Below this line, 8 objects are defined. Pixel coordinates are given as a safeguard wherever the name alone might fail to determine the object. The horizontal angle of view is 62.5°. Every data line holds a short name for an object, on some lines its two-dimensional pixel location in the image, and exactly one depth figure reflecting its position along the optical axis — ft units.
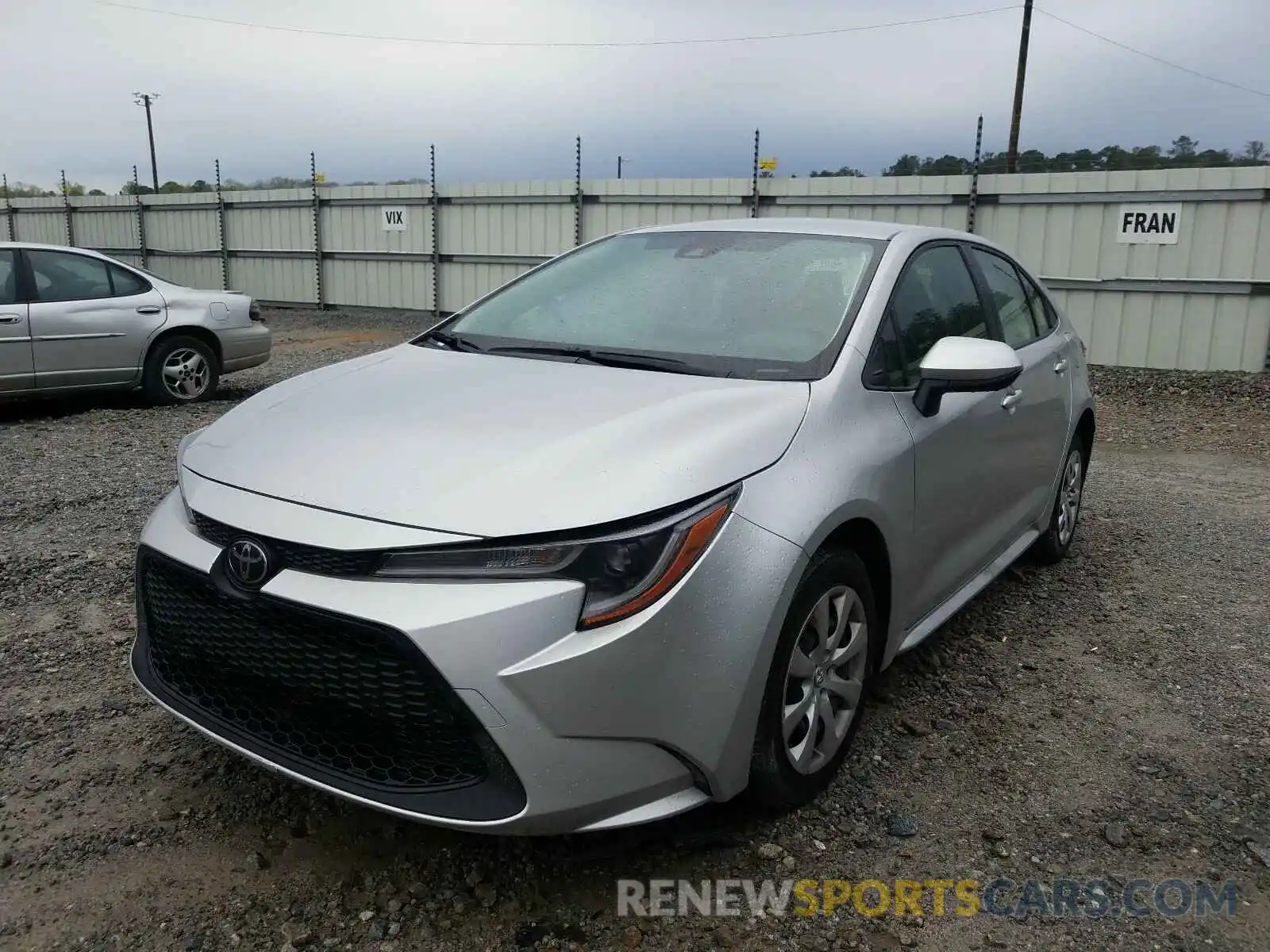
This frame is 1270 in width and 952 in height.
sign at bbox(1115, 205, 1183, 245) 35.29
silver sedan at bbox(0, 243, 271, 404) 26.48
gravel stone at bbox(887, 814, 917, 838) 8.95
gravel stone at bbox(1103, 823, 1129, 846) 8.87
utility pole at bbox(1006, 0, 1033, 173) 74.64
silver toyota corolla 6.91
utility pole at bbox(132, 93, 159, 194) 154.61
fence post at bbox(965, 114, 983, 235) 38.60
